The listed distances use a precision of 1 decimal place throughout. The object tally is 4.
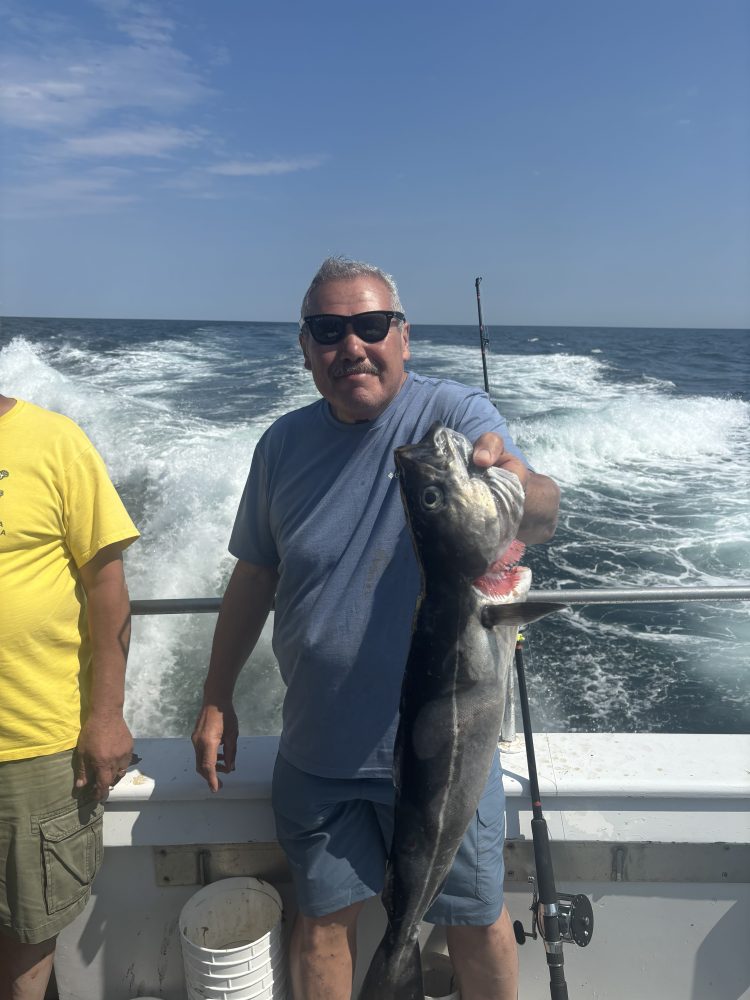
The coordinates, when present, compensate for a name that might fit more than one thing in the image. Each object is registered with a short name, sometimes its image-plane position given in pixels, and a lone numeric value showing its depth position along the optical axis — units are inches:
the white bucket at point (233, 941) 88.2
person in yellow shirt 79.3
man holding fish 75.6
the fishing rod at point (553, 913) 84.5
